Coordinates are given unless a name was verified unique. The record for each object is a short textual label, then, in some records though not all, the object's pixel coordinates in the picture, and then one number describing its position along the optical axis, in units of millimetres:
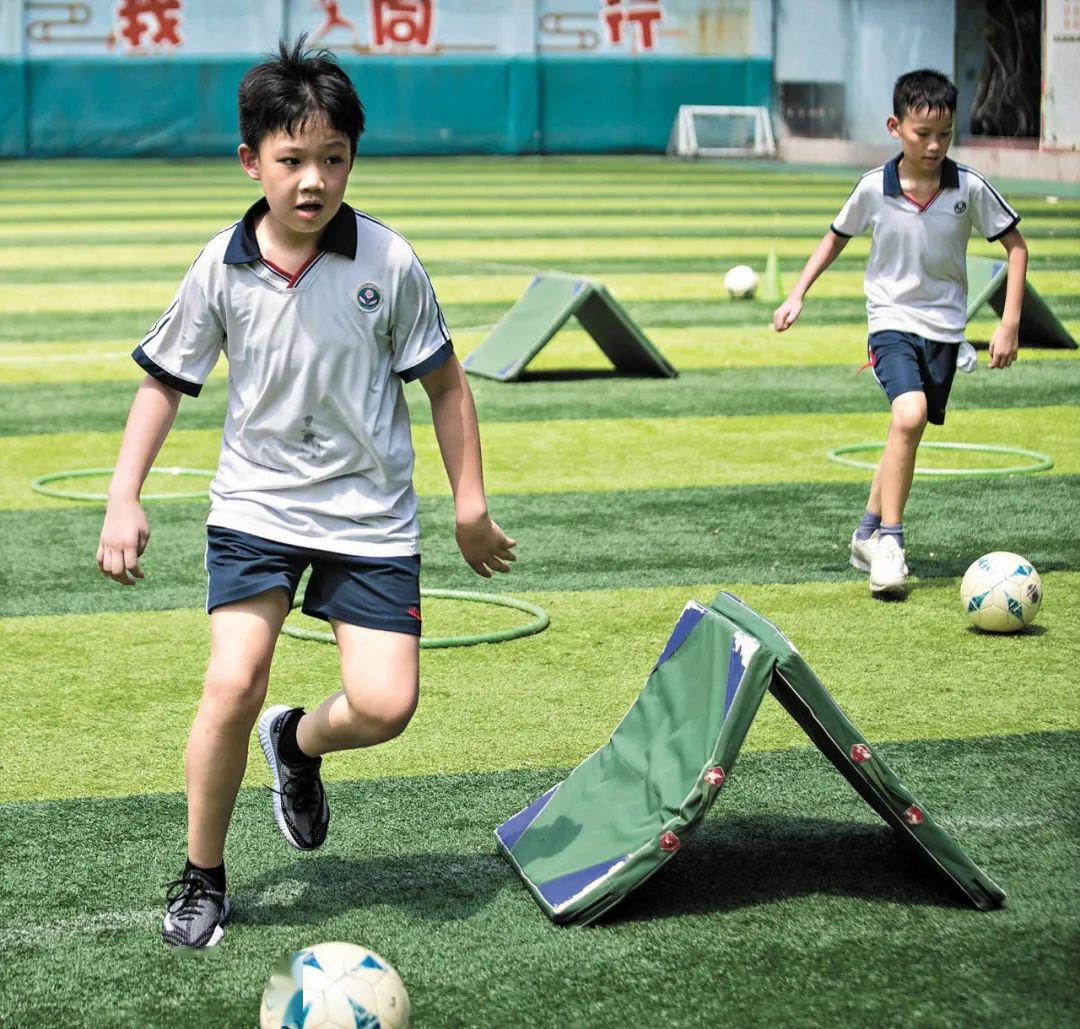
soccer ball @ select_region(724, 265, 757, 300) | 17562
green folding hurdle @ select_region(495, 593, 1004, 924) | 3957
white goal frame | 43844
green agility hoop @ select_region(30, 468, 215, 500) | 8836
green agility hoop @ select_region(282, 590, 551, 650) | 6348
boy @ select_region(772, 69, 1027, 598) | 7281
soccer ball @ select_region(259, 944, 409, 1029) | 3344
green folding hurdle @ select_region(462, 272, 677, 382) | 12477
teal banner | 42594
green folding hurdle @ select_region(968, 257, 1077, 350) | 13555
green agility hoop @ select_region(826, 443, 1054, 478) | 9375
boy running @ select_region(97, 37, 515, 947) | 3922
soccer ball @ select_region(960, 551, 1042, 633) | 6340
